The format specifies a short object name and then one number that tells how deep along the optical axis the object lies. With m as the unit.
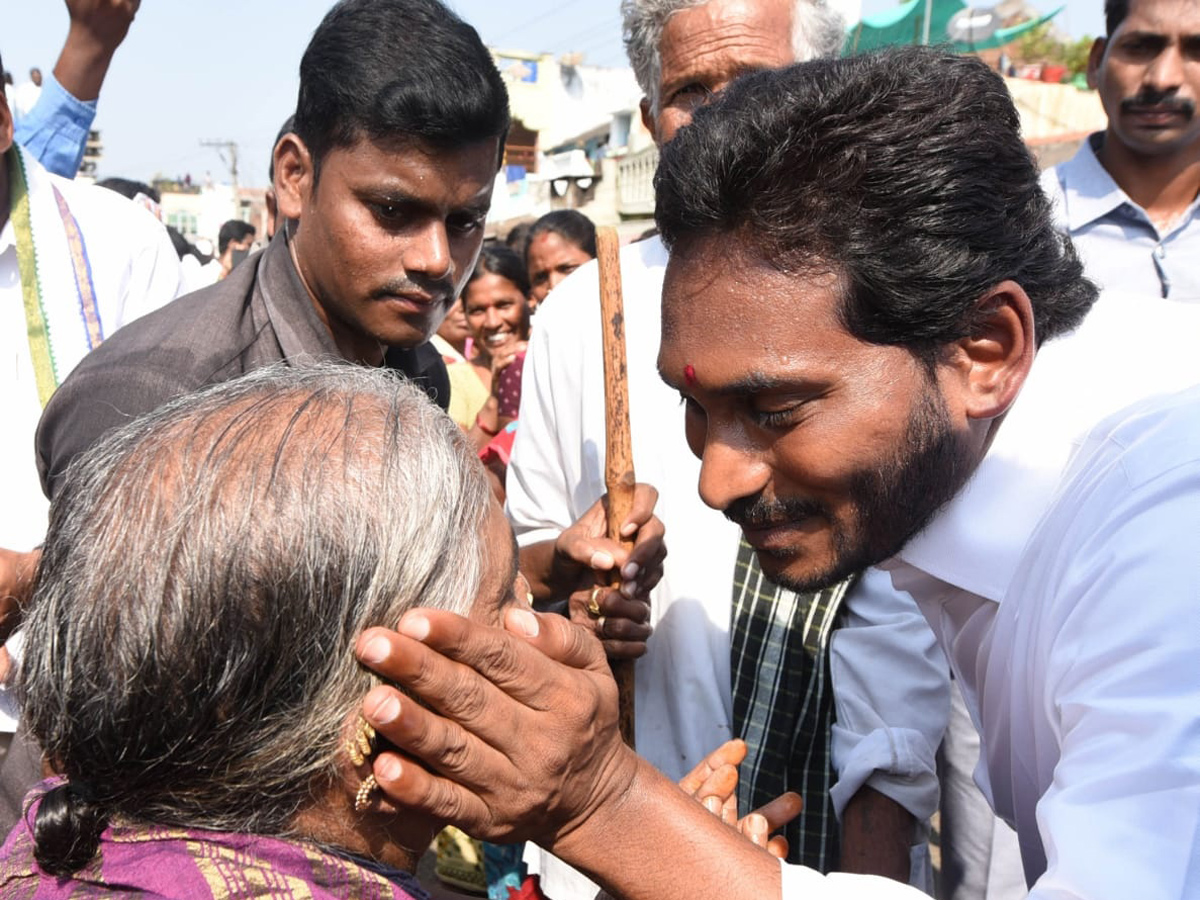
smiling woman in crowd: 6.96
